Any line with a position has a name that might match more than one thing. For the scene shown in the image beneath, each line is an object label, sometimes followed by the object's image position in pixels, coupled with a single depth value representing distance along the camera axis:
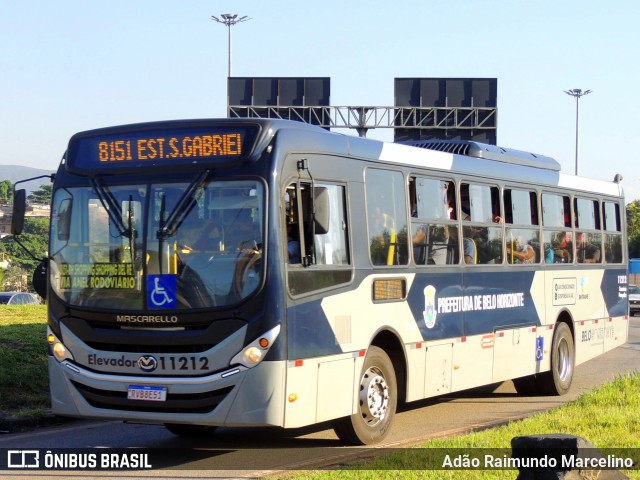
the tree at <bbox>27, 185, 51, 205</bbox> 167.62
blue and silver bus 10.18
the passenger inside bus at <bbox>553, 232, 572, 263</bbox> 17.09
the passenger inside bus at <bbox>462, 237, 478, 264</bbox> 14.15
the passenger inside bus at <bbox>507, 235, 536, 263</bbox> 15.50
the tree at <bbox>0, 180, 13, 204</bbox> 176.50
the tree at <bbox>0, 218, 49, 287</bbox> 101.56
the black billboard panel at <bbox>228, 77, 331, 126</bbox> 39.25
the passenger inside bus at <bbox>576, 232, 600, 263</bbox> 18.03
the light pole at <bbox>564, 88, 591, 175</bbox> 82.56
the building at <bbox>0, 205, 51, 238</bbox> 151.75
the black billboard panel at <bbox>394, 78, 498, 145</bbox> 38.72
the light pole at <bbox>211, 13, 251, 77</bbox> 58.12
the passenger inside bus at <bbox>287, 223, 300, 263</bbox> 10.52
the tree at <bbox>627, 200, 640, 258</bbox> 86.62
